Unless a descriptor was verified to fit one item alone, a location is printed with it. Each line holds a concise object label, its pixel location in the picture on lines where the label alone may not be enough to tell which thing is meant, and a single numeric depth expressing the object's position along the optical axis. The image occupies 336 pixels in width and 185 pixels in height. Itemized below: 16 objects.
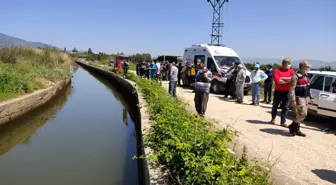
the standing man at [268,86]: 13.09
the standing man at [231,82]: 13.48
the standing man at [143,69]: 24.81
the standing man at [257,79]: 11.96
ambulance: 15.27
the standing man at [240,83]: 12.64
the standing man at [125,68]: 25.55
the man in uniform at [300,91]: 7.04
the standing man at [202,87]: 8.41
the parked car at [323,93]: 8.58
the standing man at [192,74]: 16.88
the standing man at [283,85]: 8.20
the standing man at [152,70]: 21.92
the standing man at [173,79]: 12.55
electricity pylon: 24.39
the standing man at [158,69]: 21.14
